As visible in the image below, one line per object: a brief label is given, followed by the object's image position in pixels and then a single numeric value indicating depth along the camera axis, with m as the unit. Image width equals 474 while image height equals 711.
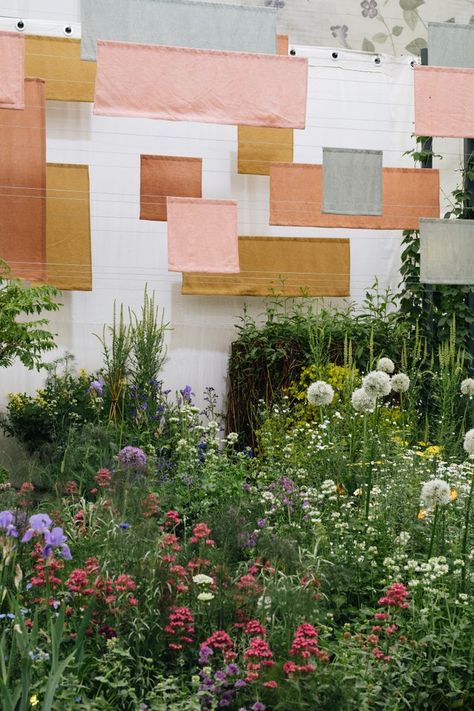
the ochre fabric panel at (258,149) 6.12
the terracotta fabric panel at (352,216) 5.71
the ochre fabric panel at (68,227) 5.84
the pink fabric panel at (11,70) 5.02
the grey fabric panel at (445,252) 5.74
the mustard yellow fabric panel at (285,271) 6.09
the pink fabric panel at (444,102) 5.34
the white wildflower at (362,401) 3.45
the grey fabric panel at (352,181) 5.57
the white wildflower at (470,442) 2.84
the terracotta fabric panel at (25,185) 5.55
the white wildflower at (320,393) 3.63
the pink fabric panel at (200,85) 5.04
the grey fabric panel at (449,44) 5.47
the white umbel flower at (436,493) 2.72
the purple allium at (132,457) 4.05
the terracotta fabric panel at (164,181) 5.74
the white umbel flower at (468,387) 4.28
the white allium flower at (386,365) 3.79
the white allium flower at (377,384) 3.27
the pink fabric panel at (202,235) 5.43
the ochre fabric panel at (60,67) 5.82
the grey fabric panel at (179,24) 5.11
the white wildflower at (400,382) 3.90
